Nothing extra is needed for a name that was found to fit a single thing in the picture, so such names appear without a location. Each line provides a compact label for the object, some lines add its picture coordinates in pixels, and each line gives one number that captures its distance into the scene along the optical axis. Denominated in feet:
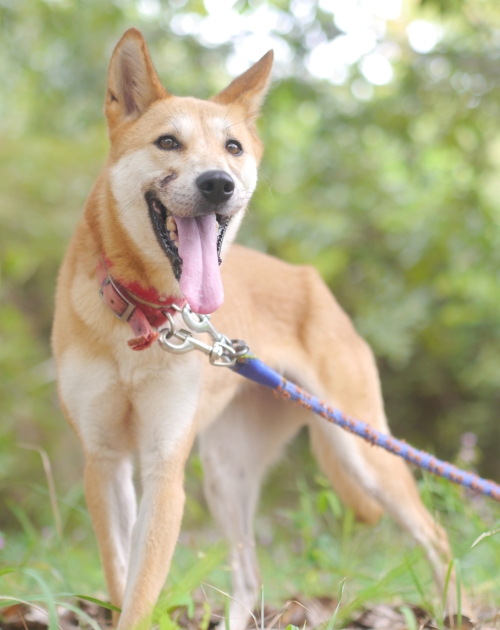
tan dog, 8.27
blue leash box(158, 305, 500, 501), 8.35
